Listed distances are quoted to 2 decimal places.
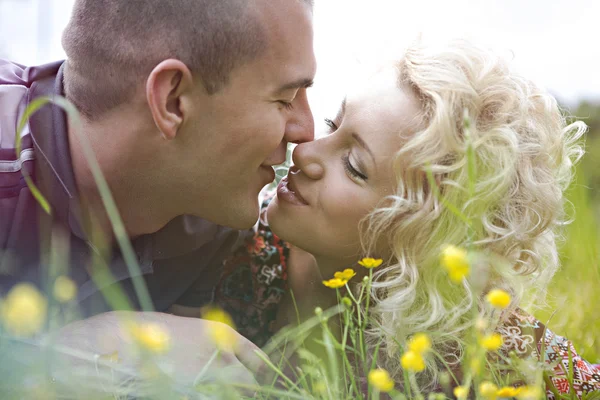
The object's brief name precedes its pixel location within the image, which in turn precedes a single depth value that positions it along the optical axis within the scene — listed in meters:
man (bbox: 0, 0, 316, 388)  1.01
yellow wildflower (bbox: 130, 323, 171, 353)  0.63
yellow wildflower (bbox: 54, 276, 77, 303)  0.80
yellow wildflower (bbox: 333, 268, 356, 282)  0.93
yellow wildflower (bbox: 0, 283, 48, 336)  0.62
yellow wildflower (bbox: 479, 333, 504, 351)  0.77
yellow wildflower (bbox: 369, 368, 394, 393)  0.74
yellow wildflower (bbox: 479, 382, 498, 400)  0.77
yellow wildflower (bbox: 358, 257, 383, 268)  0.93
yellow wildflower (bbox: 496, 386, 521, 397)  0.80
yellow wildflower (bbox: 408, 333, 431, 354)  0.75
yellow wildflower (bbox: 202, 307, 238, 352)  0.77
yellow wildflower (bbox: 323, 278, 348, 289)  0.89
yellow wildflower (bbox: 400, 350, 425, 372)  0.75
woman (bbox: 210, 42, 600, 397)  1.03
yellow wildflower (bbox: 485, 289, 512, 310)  0.73
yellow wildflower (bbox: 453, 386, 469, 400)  0.74
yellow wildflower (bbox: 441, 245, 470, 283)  0.70
